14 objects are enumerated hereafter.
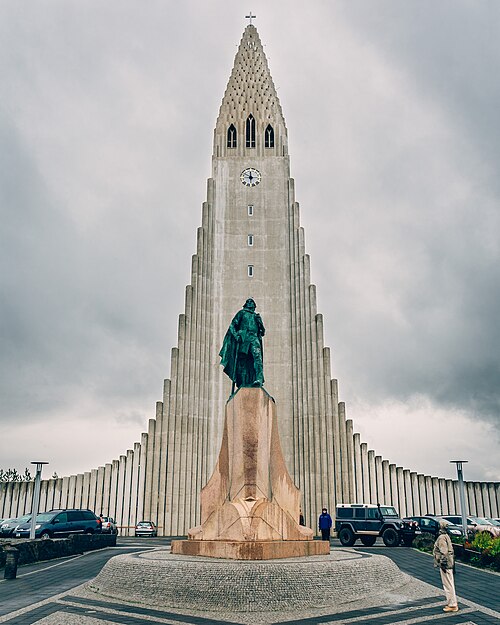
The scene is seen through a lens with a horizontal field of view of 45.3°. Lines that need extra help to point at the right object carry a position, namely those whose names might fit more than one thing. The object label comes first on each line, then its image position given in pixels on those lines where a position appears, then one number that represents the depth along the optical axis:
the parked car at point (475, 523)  23.53
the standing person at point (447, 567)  9.14
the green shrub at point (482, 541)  16.44
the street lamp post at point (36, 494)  20.23
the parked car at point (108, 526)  27.78
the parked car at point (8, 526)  25.13
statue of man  13.62
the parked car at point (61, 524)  23.45
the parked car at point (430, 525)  24.89
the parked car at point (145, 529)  32.91
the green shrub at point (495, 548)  15.54
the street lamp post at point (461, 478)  21.47
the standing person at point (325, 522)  20.62
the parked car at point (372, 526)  23.12
